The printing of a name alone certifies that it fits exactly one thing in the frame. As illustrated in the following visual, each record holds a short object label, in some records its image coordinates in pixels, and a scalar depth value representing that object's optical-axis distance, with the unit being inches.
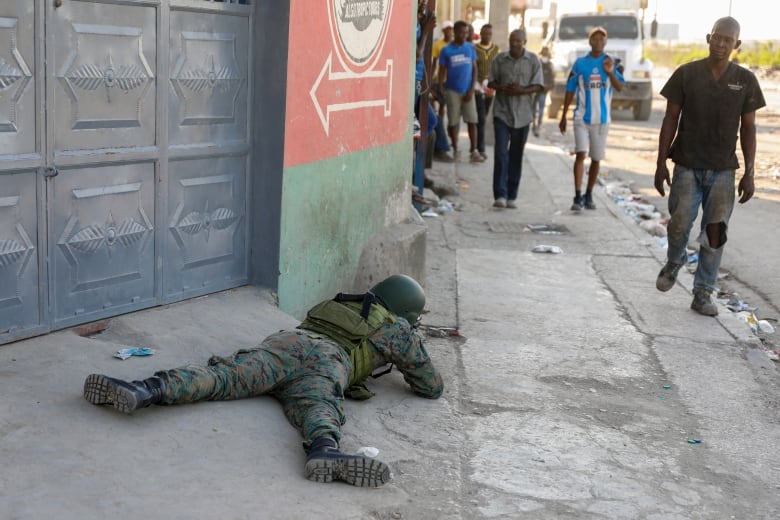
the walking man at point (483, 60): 572.1
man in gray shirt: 418.9
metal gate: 154.5
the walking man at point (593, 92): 398.3
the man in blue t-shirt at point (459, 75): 533.0
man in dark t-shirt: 252.8
